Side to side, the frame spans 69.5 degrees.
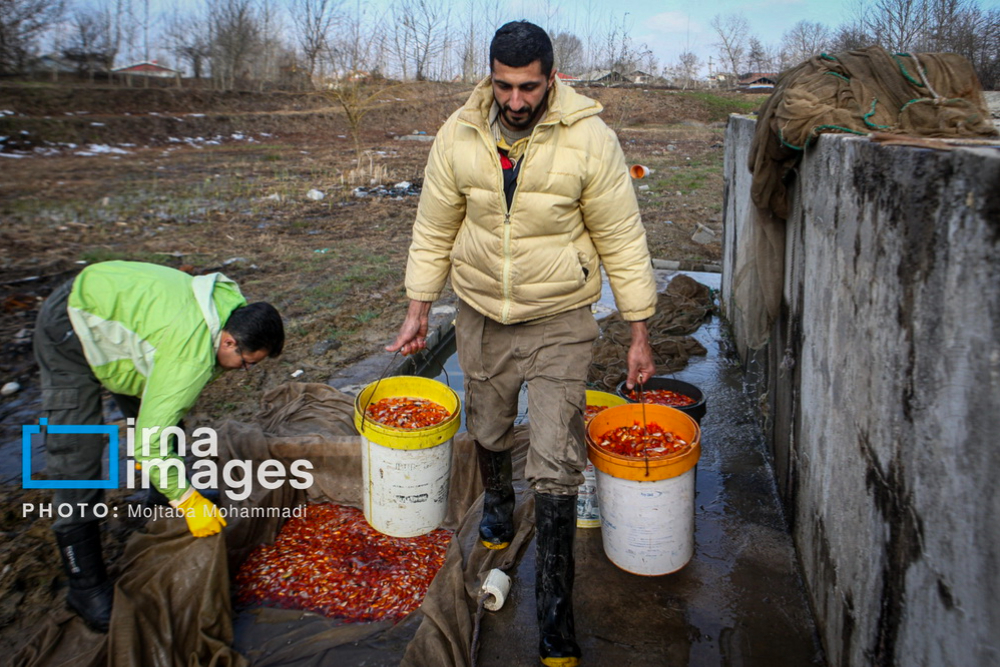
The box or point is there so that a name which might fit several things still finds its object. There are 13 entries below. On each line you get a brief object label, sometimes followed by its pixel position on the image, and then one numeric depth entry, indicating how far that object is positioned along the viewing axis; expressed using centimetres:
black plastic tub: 437
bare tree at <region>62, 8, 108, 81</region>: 3488
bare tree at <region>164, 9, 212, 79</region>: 4025
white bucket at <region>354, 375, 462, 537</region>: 342
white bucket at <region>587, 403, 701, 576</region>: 287
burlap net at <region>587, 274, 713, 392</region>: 540
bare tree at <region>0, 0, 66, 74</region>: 2728
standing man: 262
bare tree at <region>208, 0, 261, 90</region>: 3962
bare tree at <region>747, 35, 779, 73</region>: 5194
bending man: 281
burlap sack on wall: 291
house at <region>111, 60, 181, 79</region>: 4388
